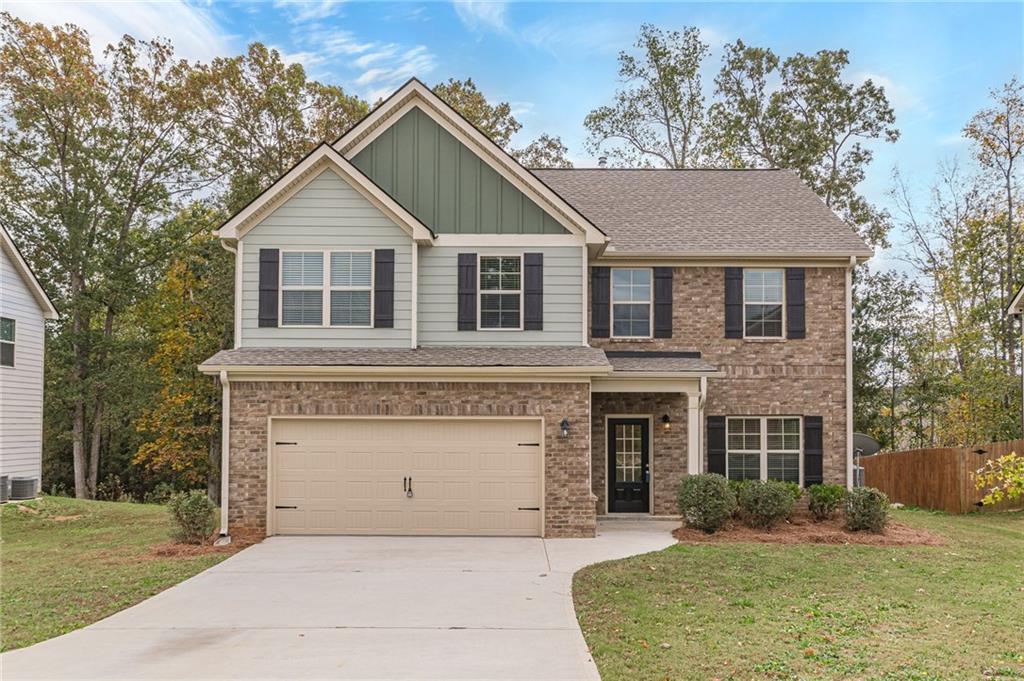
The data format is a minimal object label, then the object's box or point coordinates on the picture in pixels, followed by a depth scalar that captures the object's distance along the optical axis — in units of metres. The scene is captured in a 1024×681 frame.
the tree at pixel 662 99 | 33.22
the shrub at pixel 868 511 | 15.02
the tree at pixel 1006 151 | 26.91
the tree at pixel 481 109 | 30.67
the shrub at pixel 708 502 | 14.72
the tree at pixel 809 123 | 31.78
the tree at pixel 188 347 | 29.02
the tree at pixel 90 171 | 27.61
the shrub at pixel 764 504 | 15.09
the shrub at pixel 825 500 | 16.34
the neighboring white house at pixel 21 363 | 22.61
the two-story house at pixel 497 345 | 14.82
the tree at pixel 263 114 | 29.70
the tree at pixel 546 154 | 33.19
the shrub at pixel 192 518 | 14.18
